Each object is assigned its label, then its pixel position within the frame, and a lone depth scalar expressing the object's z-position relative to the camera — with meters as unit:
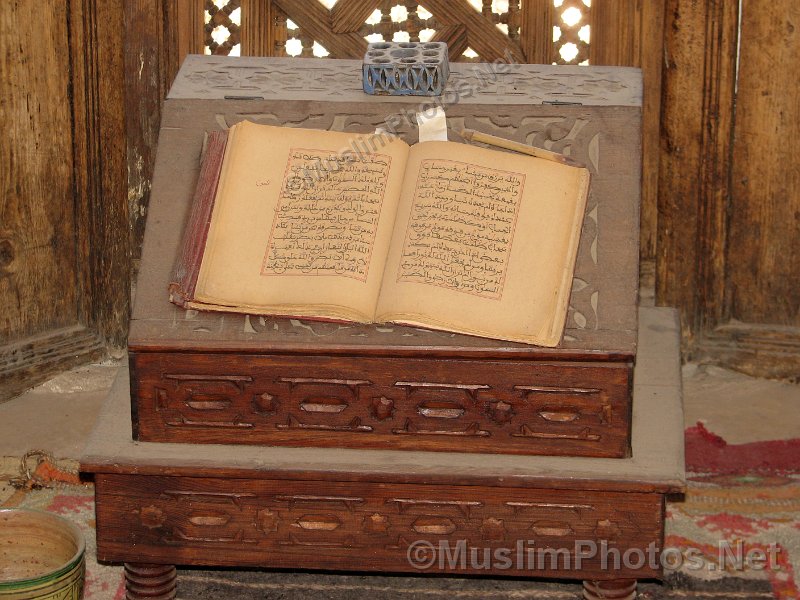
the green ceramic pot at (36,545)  2.69
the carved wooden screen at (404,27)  3.99
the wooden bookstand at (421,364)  2.53
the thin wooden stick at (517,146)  2.62
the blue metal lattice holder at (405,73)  2.79
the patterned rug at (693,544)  2.96
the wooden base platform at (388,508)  2.53
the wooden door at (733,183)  3.92
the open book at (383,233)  2.53
